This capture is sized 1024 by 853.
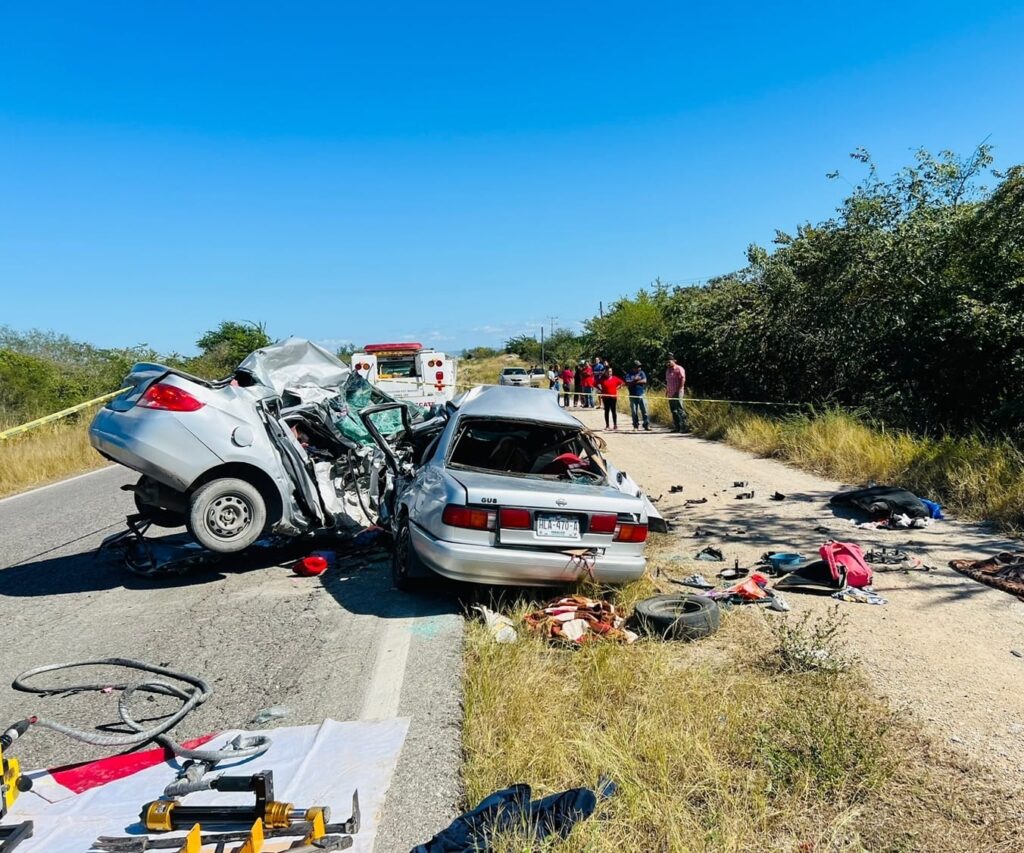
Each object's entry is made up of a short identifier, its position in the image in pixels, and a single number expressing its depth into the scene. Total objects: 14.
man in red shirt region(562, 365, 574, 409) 27.32
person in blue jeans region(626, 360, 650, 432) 19.47
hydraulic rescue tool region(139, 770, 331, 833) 2.72
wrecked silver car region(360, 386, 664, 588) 5.20
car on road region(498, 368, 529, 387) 37.59
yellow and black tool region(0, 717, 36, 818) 2.87
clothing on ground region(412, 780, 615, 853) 2.69
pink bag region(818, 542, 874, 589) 6.04
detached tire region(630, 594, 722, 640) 4.89
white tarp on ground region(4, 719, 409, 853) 2.89
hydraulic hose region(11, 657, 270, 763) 3.41
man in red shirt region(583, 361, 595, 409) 25.70
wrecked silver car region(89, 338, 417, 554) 5.93
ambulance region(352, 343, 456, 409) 22.25
